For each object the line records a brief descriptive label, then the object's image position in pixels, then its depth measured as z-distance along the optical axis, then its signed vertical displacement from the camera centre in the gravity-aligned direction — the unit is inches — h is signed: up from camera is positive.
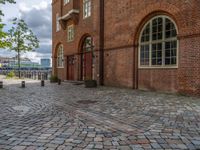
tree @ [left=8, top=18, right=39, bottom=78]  767.4 +168.1
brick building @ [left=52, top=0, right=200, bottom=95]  272.8 +67.5
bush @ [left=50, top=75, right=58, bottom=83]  568.8 -22.9
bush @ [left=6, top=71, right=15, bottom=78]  810.8 -12.8
